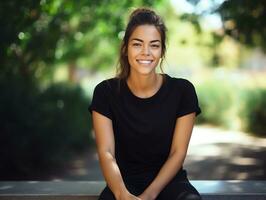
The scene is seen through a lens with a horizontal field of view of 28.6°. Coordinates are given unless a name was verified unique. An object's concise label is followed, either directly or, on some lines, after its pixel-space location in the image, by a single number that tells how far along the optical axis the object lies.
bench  3.79
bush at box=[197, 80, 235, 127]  15.57
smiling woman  3.42
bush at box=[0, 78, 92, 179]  7.39
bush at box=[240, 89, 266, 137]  11.95
